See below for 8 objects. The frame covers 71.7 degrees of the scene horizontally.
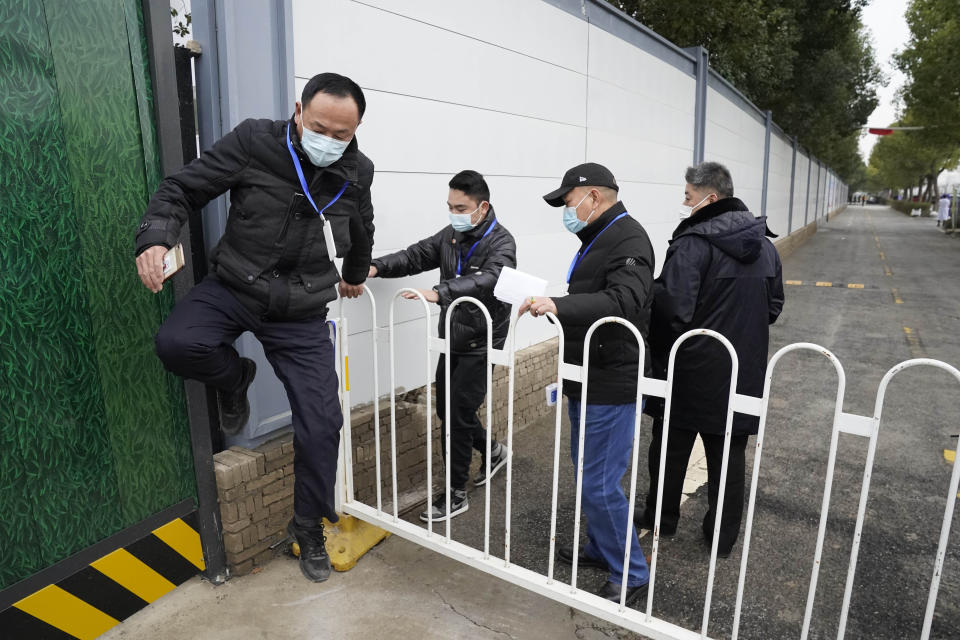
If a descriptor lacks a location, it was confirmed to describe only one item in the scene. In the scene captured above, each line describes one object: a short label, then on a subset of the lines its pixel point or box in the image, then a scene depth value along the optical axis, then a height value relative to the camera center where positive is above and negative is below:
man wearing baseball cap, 2.58 -0.46
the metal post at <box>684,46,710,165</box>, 9.05 +1.60
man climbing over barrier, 2.34 -0.16
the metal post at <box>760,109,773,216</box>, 15.53 +1.36
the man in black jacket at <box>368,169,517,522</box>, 3.42 -0.32
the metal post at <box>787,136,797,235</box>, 21.11 +1.12
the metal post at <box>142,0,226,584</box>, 2.48 -0.14
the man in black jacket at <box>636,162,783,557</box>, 3.08 -0.46
